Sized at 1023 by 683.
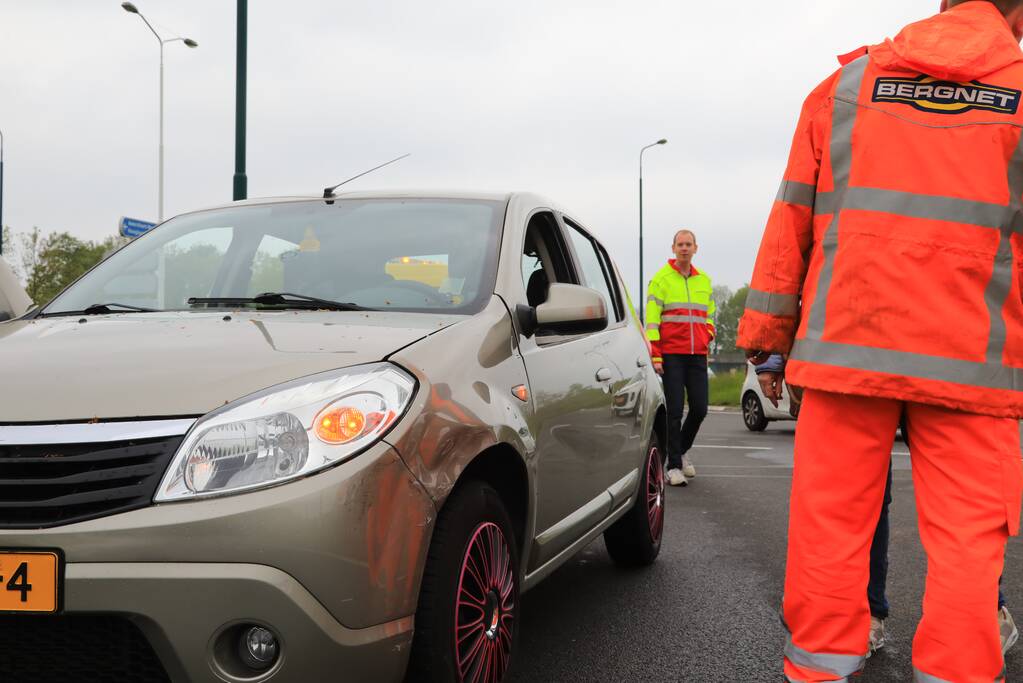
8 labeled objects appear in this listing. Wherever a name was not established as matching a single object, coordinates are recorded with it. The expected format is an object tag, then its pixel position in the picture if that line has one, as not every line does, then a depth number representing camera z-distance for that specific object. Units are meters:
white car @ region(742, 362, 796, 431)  15.15
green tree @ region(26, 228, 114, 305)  39.62
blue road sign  13.27
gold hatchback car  2.06
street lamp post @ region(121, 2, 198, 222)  18.88
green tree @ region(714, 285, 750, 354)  112.50
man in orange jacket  2.38
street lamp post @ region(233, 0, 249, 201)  11.17
